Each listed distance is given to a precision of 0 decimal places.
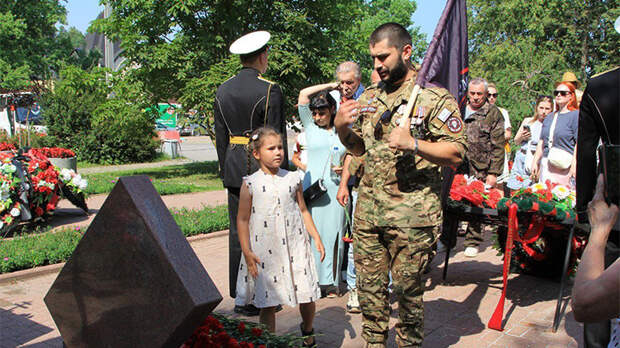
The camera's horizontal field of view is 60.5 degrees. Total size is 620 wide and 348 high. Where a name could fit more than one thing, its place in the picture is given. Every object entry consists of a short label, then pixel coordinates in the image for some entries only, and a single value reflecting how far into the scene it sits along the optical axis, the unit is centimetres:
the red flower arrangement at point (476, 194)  535
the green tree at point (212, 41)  1517
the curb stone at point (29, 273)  594
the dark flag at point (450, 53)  356
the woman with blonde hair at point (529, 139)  847
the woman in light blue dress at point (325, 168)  500
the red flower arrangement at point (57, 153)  1149
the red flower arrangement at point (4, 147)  1133
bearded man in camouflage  322
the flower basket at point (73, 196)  912
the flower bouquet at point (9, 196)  752
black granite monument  220
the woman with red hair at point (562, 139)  652
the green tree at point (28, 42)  3388
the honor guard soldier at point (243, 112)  459
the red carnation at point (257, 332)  310
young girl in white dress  364
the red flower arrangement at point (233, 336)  266
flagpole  305
